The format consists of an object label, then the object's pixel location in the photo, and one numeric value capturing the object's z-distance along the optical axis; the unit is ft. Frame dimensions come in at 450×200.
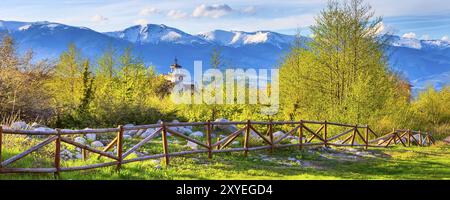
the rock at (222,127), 92.07
